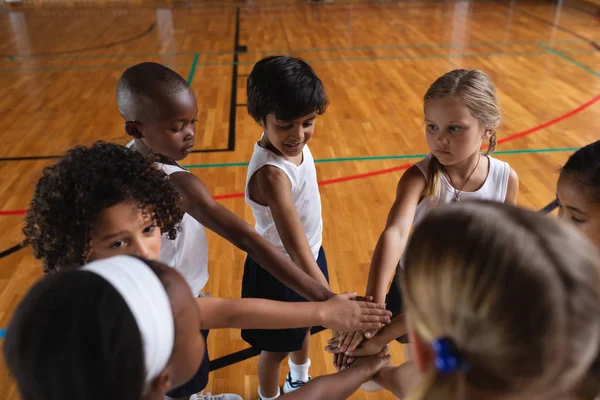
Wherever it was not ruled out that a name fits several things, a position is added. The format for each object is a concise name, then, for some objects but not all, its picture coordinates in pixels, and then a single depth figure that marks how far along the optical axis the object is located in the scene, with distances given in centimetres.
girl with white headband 66
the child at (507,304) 60
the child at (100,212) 114
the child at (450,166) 158
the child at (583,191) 125
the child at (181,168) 149
